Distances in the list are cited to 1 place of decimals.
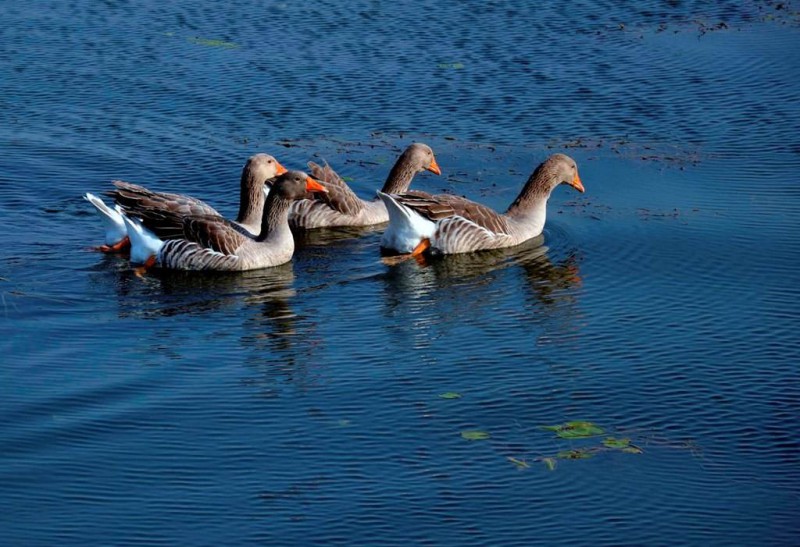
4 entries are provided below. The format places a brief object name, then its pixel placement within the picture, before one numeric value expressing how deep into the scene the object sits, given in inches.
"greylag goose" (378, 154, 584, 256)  1160.8
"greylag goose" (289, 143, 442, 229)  1238.3
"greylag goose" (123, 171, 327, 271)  1122.0
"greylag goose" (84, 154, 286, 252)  1138.7
